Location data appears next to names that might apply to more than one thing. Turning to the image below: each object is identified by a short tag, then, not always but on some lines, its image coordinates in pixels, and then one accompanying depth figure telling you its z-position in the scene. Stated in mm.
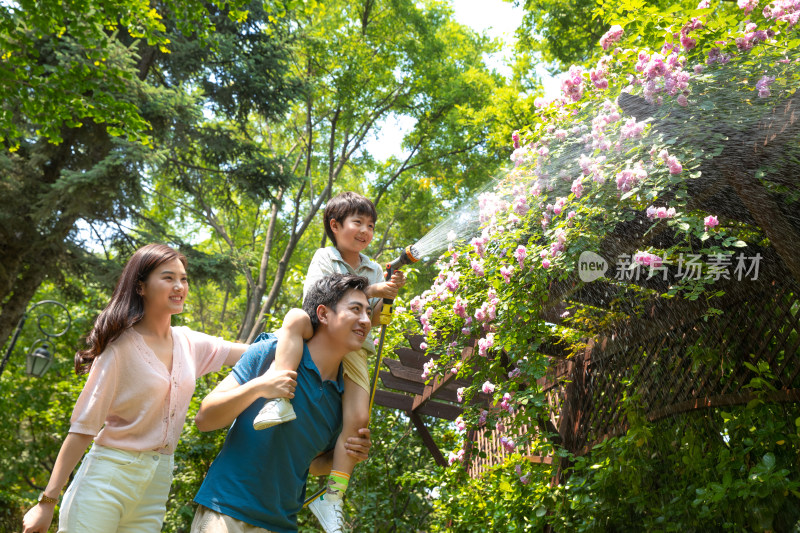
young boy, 2035
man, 1826
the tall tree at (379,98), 12414
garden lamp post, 9336
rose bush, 2914
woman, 1959
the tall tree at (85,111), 6984
